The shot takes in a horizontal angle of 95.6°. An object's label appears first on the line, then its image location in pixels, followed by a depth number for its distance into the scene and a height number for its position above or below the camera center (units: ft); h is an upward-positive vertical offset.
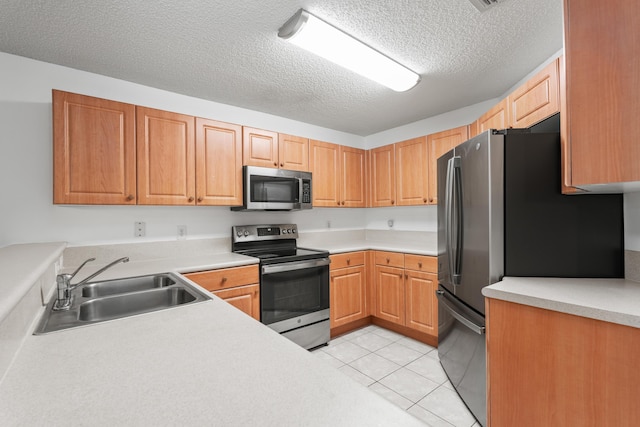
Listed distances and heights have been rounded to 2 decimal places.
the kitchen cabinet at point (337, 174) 10.41 +1.48
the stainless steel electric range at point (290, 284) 7.89 -2.03
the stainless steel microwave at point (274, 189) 8.50 +0.77
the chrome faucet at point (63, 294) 3.79 -1.02
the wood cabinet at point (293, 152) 9.48 +2.07
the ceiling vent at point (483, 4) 4.75 +3.44
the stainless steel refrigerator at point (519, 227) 4.83 -0.28
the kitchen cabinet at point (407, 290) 8.77 -2.53
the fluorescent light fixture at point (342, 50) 5.27 +3.37
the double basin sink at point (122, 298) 3.67 -1.28
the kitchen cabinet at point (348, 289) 9.56 -2.58
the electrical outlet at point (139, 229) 7.76 -0.36
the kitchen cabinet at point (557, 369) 3.39 -2.10
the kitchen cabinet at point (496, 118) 6.56 +2.29
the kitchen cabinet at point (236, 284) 6.87 -1.73
